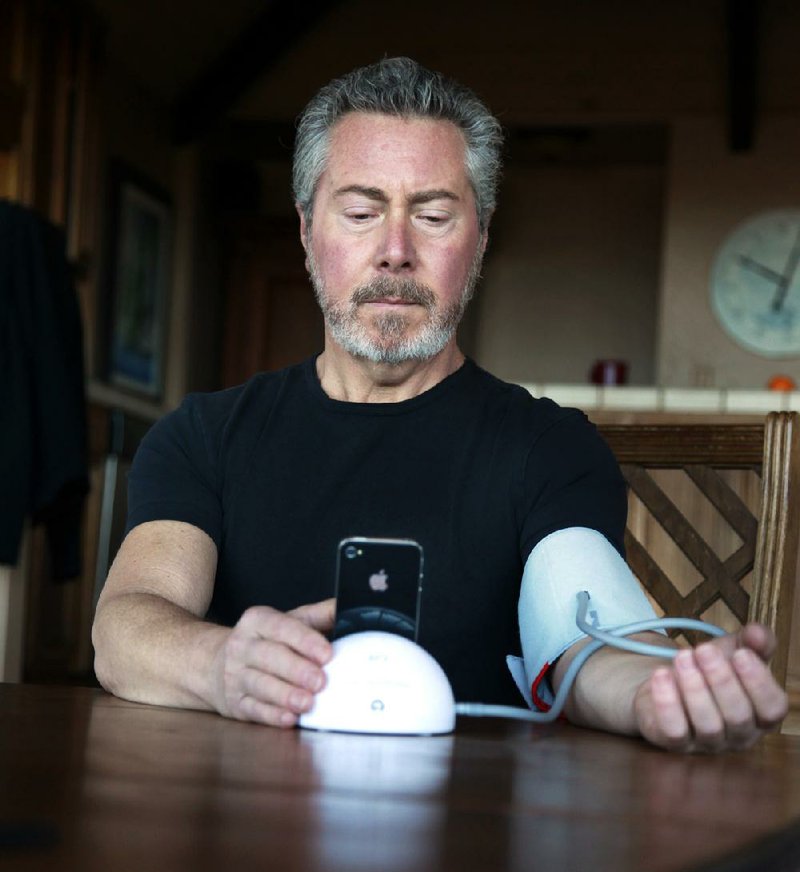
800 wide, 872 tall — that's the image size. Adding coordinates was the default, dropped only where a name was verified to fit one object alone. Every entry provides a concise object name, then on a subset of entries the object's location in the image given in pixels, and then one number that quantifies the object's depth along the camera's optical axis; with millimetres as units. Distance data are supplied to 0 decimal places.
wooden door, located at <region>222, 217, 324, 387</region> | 7734
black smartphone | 1038
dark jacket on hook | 3336
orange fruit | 5652
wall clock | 6547
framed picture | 6172
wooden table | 499
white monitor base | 921
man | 1399
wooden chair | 1480
